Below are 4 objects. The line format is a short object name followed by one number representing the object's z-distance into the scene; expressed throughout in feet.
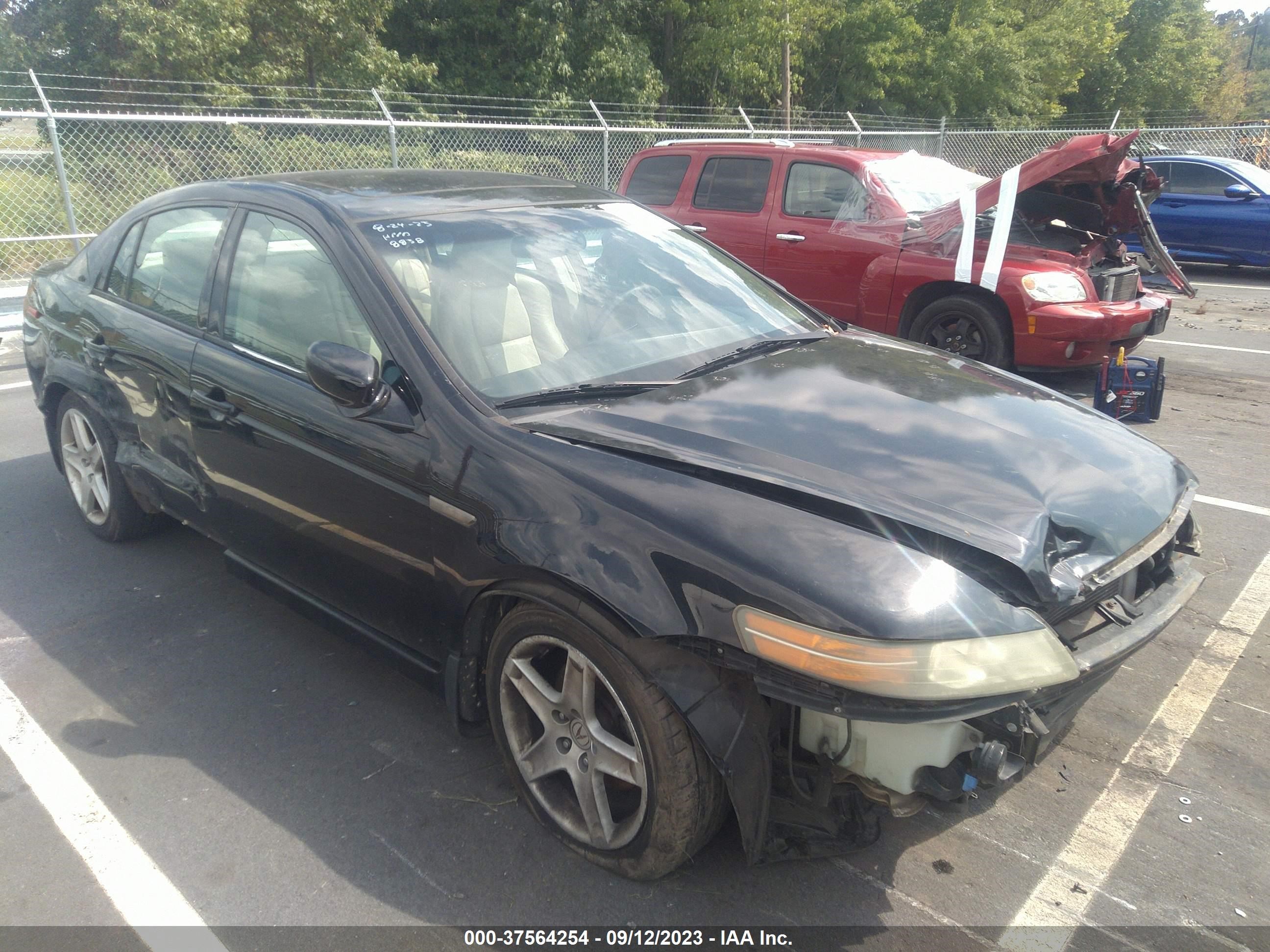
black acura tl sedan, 6.84
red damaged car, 22.16
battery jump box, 20.66
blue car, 39.50
